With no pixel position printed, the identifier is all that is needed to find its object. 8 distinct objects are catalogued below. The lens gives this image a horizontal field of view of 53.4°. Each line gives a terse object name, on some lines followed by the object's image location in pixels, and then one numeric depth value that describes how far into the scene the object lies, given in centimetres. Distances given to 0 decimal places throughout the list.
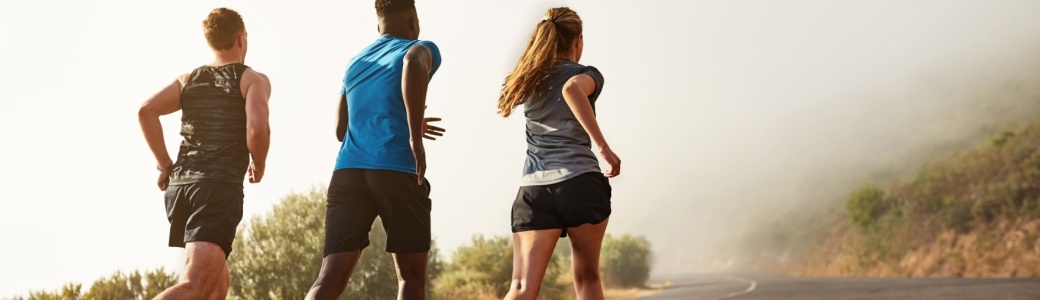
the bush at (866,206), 5088
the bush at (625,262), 3691
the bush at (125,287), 1234
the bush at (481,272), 2036
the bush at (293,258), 1397
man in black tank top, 559
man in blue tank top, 527
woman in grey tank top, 540
